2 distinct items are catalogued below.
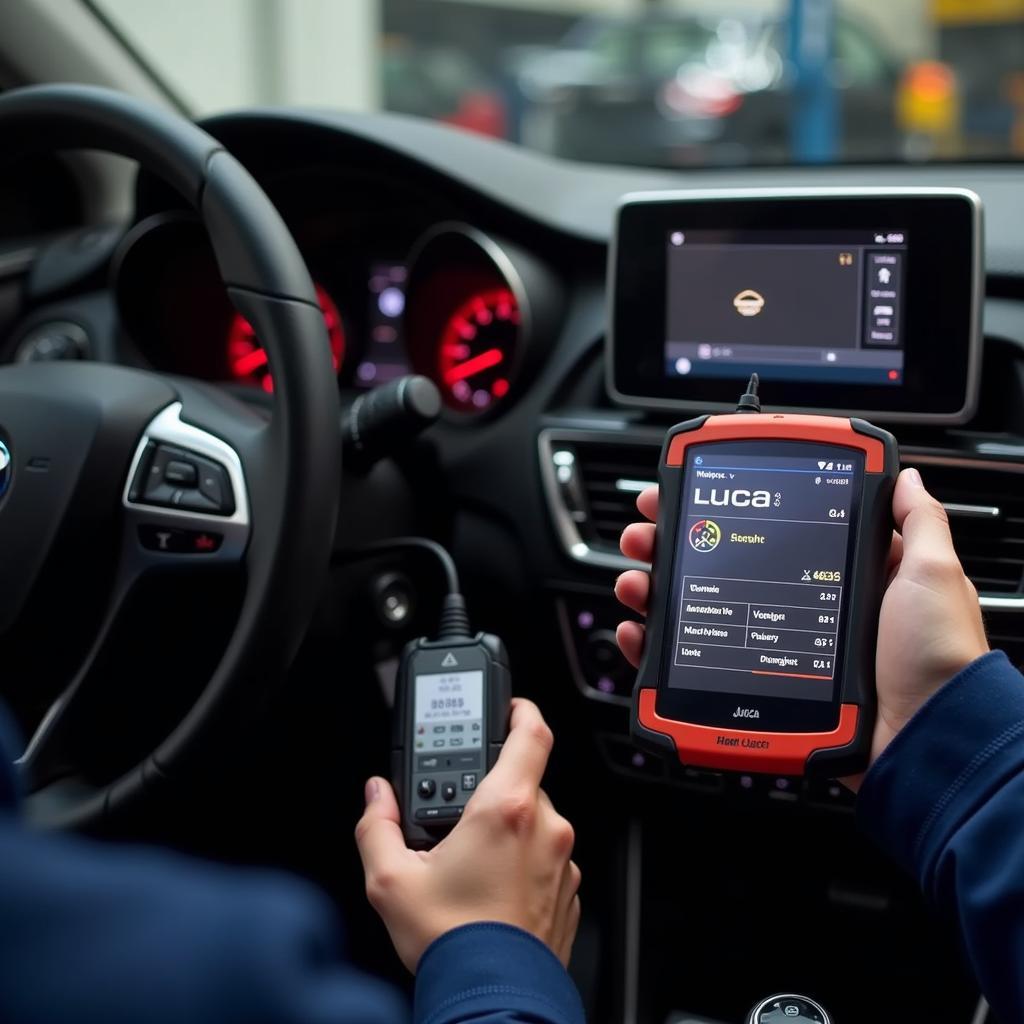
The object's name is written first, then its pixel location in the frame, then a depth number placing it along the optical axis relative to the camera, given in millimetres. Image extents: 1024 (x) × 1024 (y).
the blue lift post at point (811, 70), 5371
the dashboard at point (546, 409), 1453
